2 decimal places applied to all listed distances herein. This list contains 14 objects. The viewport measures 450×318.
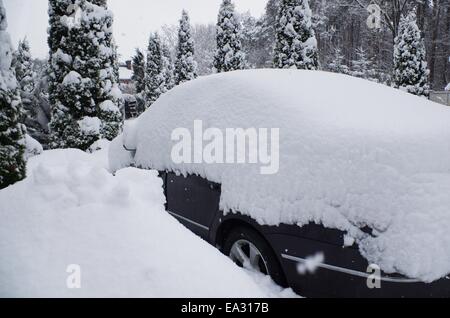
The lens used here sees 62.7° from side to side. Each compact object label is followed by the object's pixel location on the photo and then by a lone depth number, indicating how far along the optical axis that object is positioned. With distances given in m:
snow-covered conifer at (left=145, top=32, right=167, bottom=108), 27.27
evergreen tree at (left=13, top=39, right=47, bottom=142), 11.32
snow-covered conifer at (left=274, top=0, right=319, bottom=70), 15.08
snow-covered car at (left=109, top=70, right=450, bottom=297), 1.93
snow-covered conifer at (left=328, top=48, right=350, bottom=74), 27.63
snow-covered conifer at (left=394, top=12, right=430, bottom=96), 15.37
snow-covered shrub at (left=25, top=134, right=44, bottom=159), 6.70
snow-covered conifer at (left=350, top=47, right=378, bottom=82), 28.53
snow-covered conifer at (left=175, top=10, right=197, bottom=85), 25.17
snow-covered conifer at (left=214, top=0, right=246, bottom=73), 21.27
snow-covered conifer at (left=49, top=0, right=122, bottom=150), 9.91
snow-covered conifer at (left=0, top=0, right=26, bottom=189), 4.48
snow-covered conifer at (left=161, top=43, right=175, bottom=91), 28.38
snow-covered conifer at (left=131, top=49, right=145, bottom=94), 29.77
